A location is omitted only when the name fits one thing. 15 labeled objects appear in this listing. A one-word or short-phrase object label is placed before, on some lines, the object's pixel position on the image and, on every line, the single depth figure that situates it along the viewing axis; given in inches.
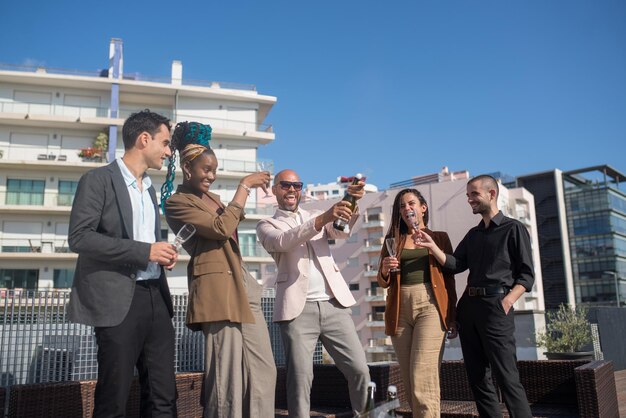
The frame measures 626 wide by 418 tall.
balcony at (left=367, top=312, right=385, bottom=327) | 1979.1
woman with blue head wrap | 110.5
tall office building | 2780.5
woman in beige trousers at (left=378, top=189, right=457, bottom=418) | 137.2
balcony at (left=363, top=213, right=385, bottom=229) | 2101.4
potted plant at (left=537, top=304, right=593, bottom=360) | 323.0
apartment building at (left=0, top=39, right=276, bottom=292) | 1268.5
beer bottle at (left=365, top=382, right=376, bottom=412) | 78.8
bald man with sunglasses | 129.0
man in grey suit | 94.1
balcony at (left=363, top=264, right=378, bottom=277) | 2053.4
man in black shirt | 137.5
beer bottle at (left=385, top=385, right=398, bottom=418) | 75.8
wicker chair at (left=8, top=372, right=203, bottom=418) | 146.4
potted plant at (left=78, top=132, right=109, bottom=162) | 1320.1
